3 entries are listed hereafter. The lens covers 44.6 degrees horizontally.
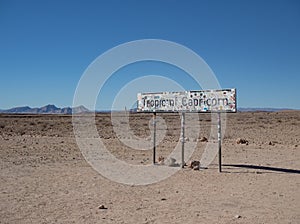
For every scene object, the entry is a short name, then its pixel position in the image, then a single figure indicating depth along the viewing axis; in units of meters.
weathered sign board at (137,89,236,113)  11.59
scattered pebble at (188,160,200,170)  11.67
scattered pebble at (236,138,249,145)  20.81
